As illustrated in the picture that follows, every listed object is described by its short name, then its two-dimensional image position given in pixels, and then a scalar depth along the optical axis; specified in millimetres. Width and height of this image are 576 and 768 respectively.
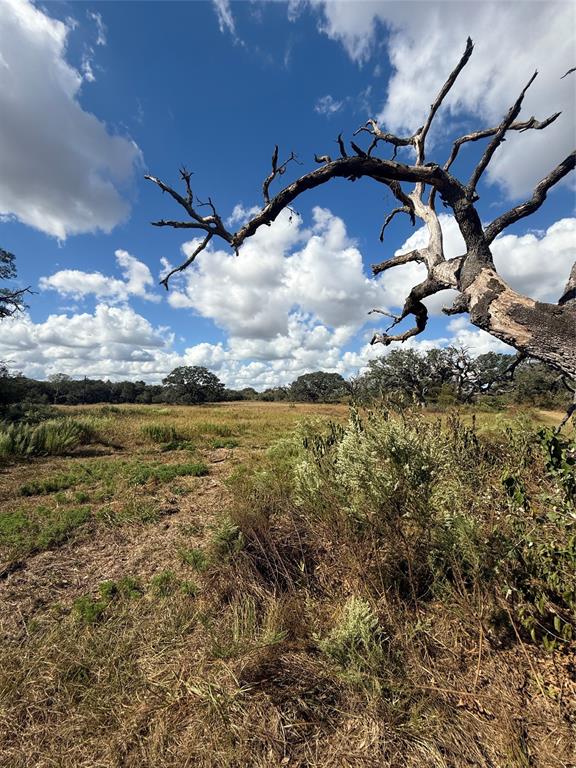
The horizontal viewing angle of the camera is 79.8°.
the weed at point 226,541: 4129
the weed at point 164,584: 3896
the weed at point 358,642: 2465
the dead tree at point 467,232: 2289
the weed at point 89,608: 3538
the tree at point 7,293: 21312
